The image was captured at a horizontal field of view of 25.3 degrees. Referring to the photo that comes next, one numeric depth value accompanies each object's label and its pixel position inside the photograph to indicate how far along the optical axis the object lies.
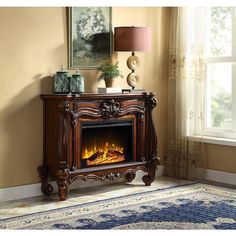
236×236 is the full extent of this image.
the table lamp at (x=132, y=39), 5.34
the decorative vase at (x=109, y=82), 5.35
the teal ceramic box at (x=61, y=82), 5.04
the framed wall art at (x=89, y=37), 5.27
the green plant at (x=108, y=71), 5.32
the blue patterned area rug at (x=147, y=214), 4.04
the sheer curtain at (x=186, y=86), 5.84
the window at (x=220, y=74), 5.73
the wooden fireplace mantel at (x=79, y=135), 4.83
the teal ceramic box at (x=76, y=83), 5.05
